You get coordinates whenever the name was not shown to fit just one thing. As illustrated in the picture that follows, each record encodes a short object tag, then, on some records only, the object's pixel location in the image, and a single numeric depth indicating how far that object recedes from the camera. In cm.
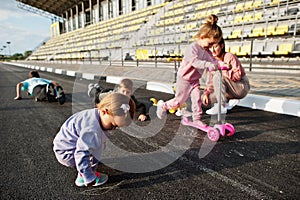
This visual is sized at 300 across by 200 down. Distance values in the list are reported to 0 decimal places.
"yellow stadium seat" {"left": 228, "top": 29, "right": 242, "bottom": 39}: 1069
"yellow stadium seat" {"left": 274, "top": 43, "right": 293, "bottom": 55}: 812
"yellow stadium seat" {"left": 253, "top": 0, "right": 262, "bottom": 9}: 1160
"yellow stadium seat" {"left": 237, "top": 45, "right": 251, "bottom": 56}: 925
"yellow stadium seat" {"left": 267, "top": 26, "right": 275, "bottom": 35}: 937
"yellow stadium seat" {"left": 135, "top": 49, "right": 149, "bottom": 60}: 1134
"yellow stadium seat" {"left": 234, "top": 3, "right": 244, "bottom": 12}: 1231
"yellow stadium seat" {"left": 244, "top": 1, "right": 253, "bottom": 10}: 1200
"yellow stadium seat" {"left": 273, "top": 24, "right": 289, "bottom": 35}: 890
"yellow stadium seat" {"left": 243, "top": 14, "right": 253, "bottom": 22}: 1112
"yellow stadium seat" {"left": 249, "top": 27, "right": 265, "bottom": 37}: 982
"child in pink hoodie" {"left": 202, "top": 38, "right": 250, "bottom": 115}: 288
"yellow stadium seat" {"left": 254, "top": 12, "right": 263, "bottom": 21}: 1071
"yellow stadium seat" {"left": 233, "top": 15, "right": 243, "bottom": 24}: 1158
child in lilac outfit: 150
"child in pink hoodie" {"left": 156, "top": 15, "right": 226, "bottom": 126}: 245
